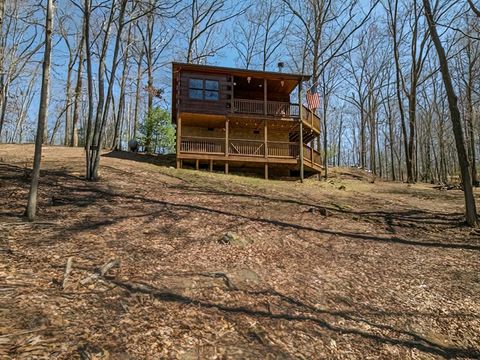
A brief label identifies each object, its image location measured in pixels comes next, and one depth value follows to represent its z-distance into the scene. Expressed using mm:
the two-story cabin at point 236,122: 19562
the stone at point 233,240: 7633
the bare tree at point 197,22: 29000
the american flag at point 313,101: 20997
